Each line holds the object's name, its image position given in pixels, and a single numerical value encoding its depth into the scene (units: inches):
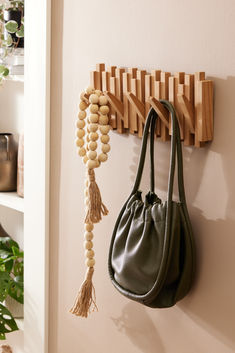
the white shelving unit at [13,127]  69.1
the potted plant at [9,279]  62.9
